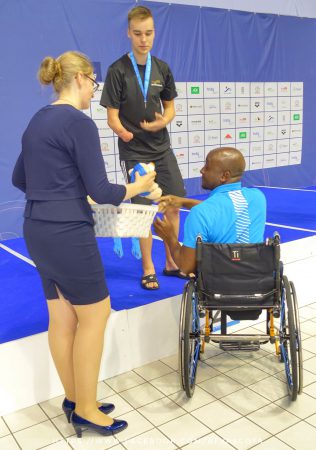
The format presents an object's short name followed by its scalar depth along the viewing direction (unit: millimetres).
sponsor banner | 4867
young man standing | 2332
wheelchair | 1662
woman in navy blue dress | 1347
